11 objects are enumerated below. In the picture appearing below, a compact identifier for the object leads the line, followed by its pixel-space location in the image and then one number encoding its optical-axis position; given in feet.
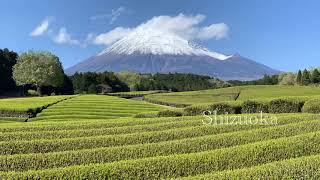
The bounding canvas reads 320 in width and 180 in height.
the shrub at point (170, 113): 55.89
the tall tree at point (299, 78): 276.75
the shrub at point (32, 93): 218.12
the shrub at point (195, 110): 54.23
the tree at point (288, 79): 288.93
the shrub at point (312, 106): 46.56
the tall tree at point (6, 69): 209.41
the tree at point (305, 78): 271.33
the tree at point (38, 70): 190.85
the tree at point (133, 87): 299.66
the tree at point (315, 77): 266.27
